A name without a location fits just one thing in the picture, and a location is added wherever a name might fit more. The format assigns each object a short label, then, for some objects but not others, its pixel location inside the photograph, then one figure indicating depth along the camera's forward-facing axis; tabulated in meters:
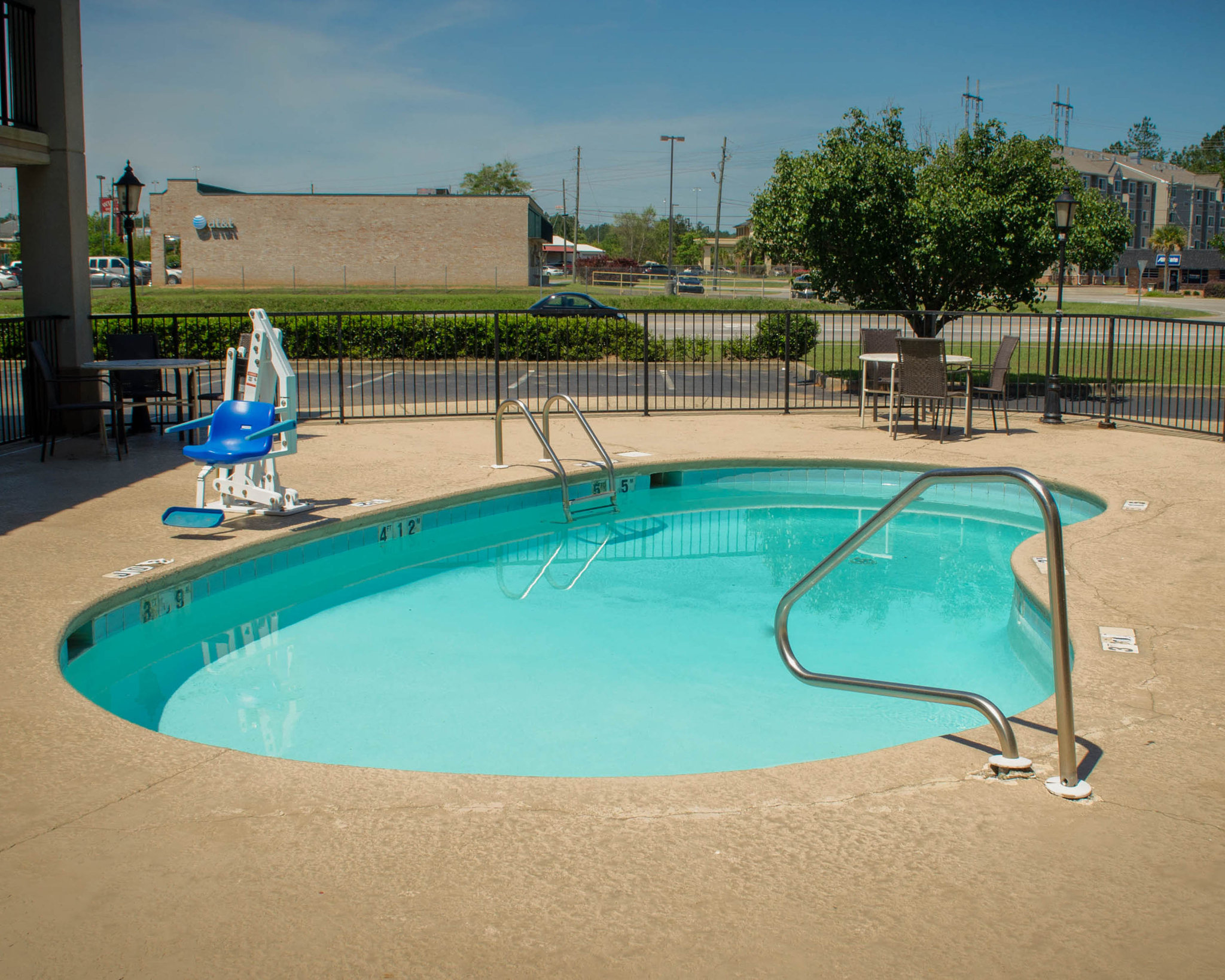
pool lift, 7.62
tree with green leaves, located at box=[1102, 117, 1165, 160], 157.62
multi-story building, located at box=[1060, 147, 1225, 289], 99.38
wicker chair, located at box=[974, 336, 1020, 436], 12.23
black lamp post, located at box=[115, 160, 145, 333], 14.31
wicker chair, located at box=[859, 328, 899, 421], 13.47
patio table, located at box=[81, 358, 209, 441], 10.26
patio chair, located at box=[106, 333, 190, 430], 11.35
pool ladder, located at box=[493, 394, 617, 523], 9.30
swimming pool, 5.34
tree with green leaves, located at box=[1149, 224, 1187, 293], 88.50
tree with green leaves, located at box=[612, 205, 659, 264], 106.62
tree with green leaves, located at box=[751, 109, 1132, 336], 17.11
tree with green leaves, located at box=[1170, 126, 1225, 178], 135.88
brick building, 53.97
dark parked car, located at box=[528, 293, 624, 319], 29.50
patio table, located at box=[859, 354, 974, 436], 11.95
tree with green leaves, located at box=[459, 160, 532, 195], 101.81
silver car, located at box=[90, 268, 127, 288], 53.56
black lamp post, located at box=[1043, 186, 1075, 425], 13.38
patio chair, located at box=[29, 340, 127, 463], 10.09
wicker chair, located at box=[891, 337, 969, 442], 11.39
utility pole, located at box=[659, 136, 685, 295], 53.25
